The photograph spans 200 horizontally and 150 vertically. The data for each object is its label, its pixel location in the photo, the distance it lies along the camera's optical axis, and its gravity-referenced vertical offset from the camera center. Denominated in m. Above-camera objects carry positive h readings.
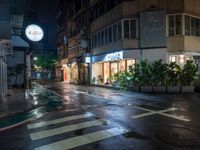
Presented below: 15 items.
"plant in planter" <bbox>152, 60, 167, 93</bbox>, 12.99 -0.15
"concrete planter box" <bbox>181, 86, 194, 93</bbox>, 12.33 -1.35
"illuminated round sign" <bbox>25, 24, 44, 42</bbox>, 11.56 +3.23
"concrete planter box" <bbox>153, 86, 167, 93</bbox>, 12.53 -1.35
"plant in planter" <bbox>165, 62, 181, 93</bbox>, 12.81 -0.29
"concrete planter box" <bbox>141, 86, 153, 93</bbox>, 12.82 -1.37
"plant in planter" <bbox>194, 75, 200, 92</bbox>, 12.58 -0.91
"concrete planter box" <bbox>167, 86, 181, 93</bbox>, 12.33 -1.34
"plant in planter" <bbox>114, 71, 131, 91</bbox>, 14.30 -0.56
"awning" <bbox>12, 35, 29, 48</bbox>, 16.17 +3.49
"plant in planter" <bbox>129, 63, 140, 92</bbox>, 13.48 -0.36
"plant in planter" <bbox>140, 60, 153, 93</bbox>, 12.99 -0.45
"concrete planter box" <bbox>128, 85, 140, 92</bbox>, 13.28 -1.36
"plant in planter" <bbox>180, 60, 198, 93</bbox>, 12.73 -0.14
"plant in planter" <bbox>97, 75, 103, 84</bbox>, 19.92 -0.73
